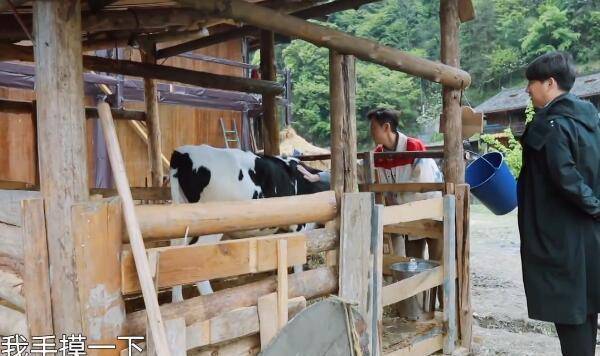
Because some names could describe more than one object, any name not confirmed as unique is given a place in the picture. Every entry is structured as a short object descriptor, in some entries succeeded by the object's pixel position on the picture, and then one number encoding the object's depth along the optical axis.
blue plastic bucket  4.66
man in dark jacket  3.25
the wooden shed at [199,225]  2.32
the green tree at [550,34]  40.22
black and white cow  4.76
